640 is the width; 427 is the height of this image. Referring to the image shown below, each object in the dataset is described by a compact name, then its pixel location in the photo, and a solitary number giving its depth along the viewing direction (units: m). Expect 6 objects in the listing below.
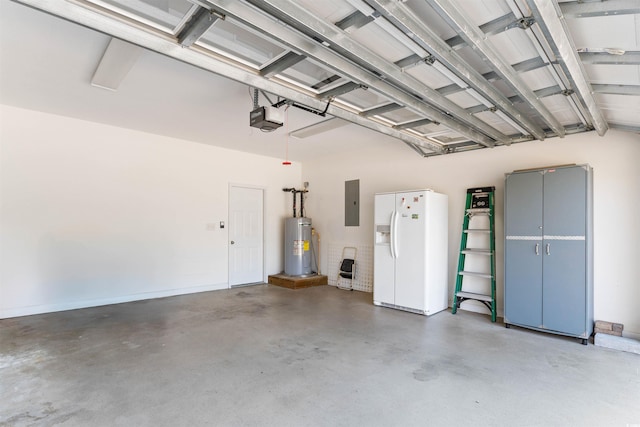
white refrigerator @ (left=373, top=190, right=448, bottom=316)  4.92
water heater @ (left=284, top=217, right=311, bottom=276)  7.21
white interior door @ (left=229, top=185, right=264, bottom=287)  6.88
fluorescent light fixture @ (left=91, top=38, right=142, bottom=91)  2.77
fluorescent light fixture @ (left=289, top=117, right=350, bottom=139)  4.70
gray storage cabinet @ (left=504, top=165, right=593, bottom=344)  3.83
